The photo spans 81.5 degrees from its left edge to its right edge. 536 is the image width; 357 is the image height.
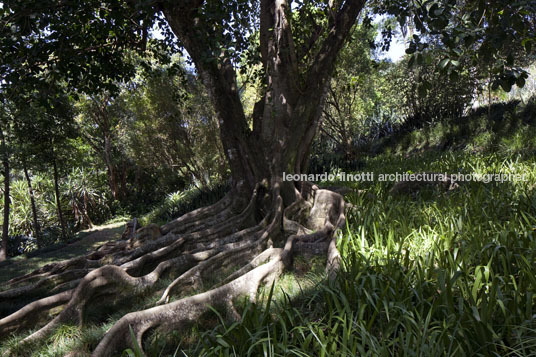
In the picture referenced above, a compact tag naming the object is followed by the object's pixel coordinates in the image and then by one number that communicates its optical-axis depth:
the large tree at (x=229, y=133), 3.68
